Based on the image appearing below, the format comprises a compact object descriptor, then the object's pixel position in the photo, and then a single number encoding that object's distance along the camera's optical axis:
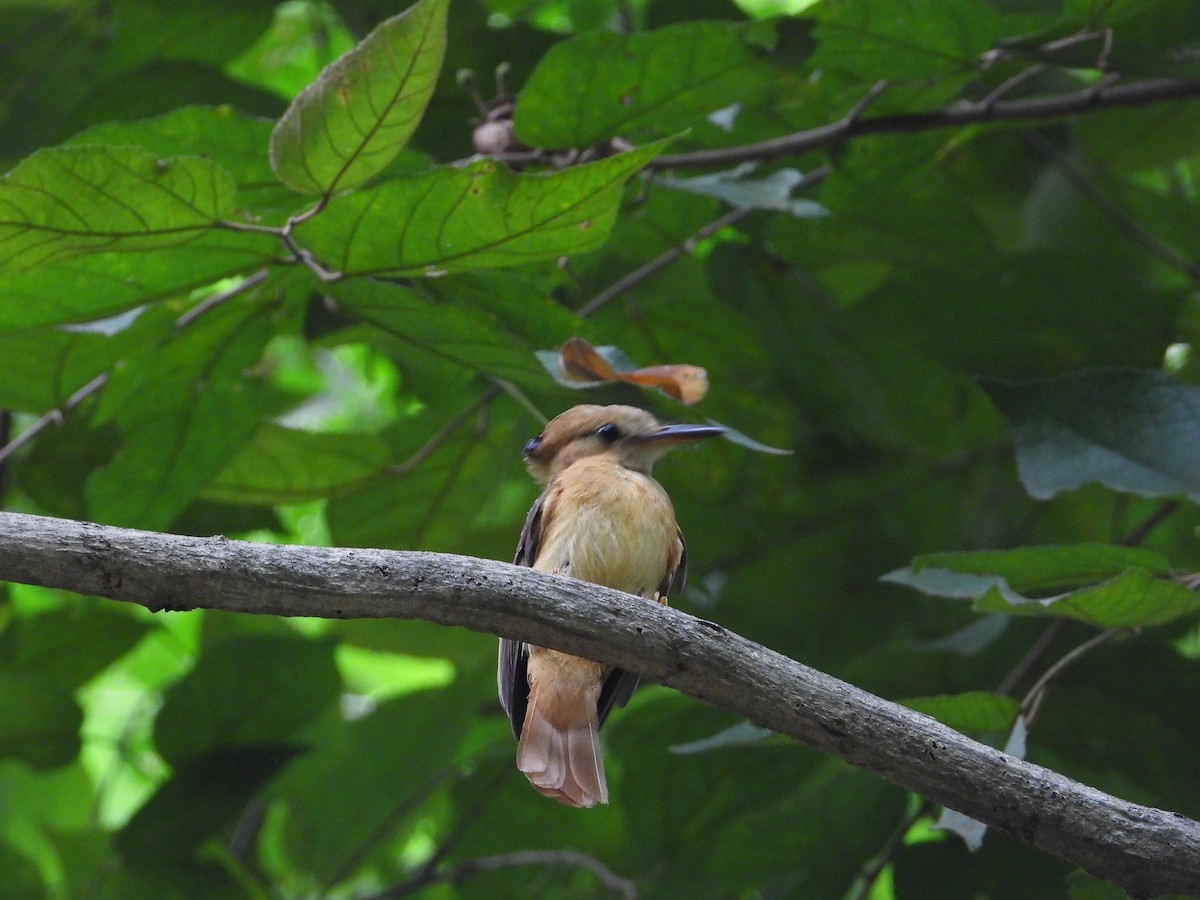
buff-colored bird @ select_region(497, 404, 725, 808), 5.03
